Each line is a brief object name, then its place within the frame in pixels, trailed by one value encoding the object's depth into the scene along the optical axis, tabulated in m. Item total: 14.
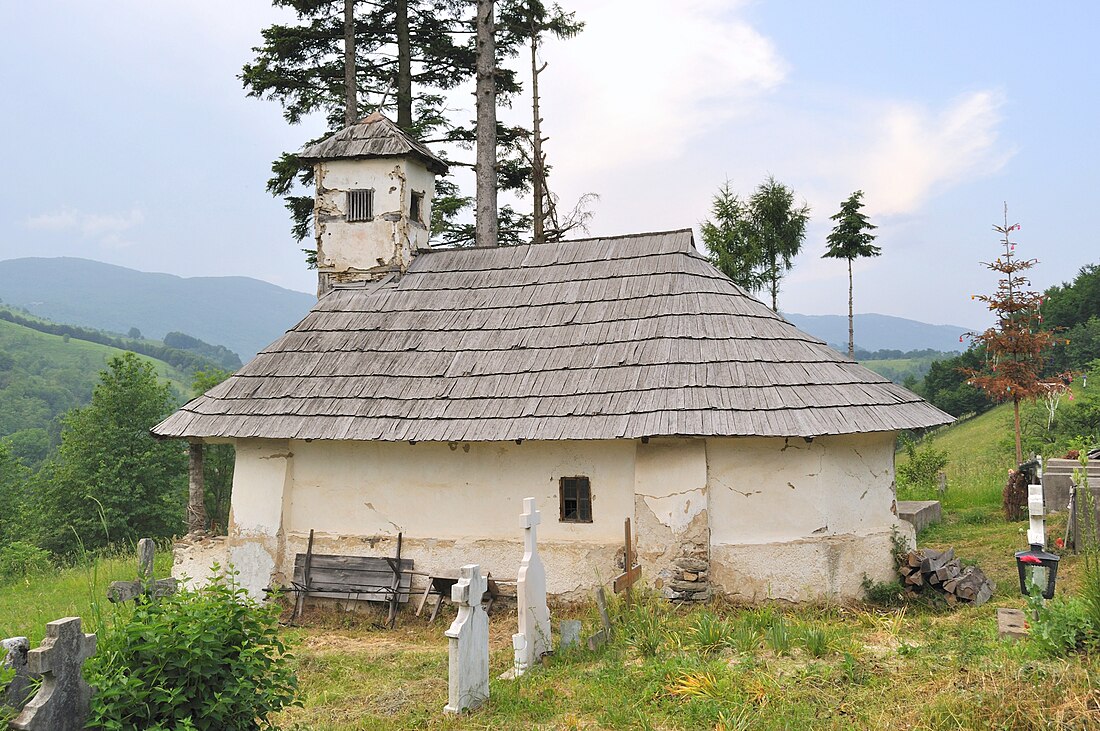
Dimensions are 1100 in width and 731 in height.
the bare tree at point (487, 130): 17.75
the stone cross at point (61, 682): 4.08
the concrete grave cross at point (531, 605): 7.23
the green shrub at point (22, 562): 19.51
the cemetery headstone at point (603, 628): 7.43
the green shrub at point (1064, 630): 5.32
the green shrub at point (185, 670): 4.36
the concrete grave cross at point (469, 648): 6.32
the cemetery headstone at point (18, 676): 4.19
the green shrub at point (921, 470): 17.89
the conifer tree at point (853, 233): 27.33
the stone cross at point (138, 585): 9.71
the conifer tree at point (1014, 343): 15.71
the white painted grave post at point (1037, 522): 6.95
